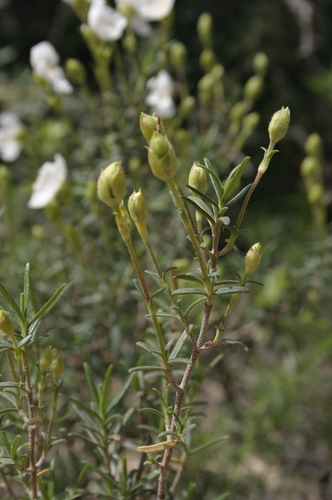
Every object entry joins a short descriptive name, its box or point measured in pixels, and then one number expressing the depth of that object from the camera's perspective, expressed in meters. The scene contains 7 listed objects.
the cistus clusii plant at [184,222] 0.25
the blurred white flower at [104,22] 0.40
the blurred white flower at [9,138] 0.52
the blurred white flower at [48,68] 0.42
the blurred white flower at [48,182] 0.39
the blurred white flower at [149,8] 0.42
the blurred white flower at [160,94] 0.45
